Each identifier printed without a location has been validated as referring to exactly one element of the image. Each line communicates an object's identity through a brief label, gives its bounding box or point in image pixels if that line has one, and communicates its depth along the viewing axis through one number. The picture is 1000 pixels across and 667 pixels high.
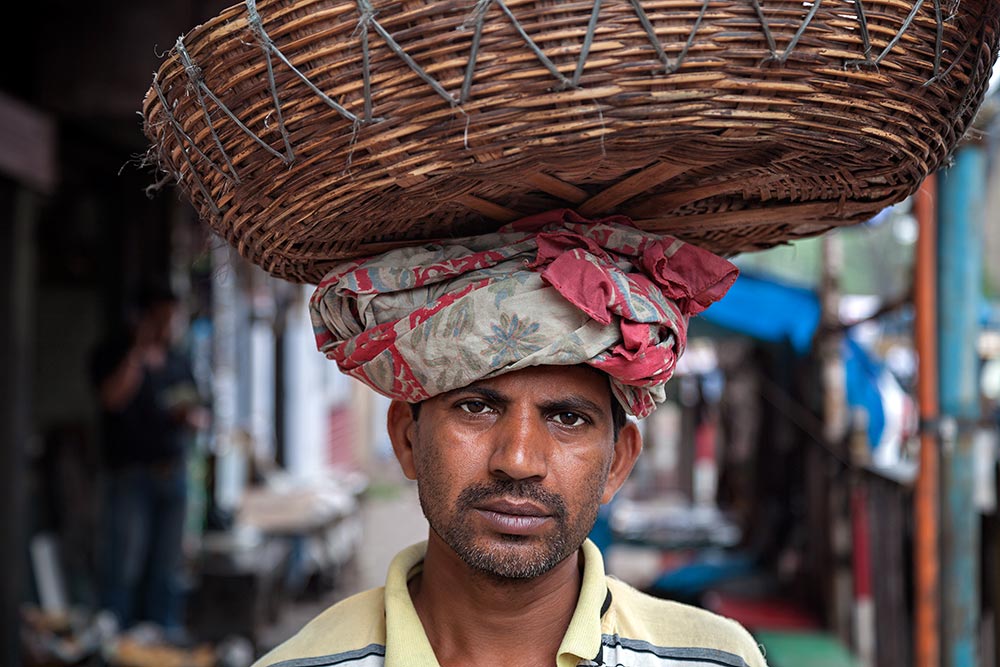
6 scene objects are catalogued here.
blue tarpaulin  6.32
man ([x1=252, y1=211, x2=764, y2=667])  1.48
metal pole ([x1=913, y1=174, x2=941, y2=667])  2.95
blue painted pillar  2.89
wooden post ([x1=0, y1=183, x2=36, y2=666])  3.94
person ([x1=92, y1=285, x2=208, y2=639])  5.61
